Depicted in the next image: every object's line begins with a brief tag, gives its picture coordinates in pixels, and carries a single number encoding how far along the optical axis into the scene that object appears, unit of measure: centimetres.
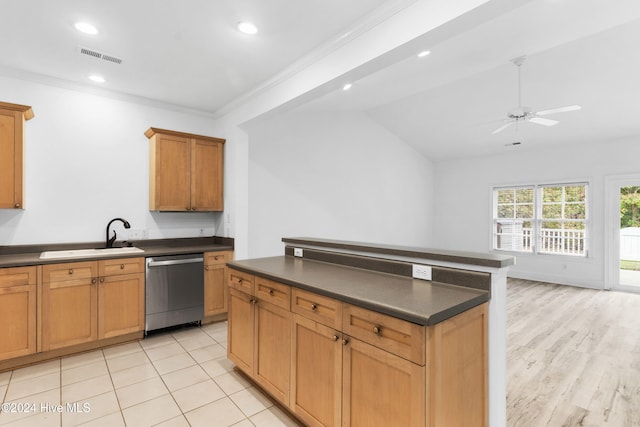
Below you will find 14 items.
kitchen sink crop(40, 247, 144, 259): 300
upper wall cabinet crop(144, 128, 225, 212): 371
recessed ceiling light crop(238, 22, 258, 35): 236
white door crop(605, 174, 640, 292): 558
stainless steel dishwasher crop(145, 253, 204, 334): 333
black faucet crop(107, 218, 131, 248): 351
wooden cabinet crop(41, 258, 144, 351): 280
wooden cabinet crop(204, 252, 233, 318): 371
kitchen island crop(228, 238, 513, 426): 138
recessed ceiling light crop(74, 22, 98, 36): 235
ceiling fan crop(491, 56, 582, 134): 374
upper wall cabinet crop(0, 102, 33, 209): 282
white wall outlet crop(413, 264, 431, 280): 194
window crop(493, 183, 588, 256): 614
